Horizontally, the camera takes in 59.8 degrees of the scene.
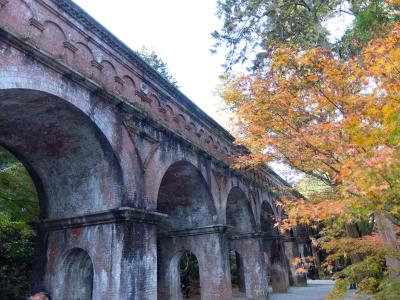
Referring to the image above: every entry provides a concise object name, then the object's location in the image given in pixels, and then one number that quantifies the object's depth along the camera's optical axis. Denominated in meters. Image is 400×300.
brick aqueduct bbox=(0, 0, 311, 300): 6.15
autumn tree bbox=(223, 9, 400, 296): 4.16
